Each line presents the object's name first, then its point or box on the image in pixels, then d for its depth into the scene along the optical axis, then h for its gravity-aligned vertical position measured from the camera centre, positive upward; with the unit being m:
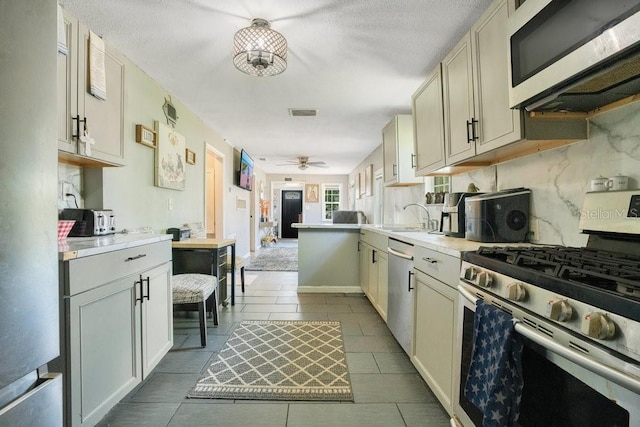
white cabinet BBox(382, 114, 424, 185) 3.47 +0.69
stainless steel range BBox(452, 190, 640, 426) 0.66 -0.26
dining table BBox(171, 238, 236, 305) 2.88 -0.37
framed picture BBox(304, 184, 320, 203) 10.31 +0.75
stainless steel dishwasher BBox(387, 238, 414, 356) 2.06 -0.55
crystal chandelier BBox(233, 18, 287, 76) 1.97 +1.08
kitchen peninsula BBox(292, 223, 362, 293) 3.94 -0.57
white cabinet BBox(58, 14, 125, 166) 1.65 +0.63
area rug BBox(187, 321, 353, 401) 1.80 -0.99
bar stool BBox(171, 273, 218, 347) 2.32 -0.56
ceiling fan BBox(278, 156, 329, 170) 6.85 +1.23
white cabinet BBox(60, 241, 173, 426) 1.26 -0.52
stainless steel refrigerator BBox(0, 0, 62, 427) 0.66 +0.01
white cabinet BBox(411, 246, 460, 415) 1.48 -0.56
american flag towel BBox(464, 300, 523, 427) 0.94 -0.48
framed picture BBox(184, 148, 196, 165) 3.64 +0.70
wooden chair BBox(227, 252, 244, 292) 3.70 -0.57
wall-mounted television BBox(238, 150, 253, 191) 5.74 +0.85
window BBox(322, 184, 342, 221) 10.36 +0.53
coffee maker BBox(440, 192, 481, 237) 2.07 +0.00
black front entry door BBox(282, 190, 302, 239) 11.17 +0.19
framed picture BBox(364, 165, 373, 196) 6.33 +0.71
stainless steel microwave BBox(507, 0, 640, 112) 0.88 +0.51
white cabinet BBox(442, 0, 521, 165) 1.54 +0.69
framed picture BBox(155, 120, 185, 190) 2.96 +0.59
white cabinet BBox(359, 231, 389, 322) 2.78 -0.56
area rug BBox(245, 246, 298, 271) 5.57 -0.91
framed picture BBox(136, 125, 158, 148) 2.66 +0.70
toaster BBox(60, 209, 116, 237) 1.85 -0.02
